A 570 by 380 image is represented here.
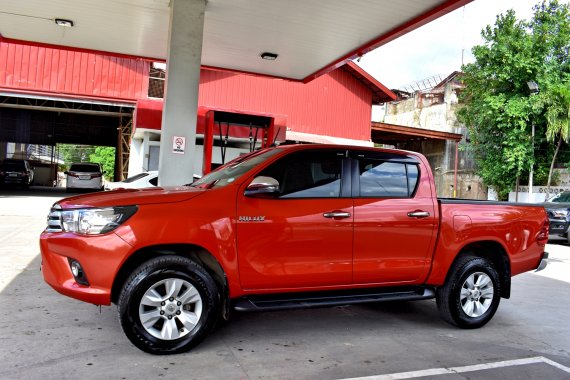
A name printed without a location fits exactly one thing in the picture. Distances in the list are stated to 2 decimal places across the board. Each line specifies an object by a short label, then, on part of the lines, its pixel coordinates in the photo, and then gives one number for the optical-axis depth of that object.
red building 20.61
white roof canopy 8.50
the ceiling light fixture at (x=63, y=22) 10.38
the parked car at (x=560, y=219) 13.78
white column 8.48
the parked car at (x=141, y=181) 13.55
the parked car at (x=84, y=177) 24.16
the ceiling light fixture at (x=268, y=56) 11.77
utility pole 21.12
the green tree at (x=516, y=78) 21.66
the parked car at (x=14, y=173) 26.78
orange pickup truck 3.90
